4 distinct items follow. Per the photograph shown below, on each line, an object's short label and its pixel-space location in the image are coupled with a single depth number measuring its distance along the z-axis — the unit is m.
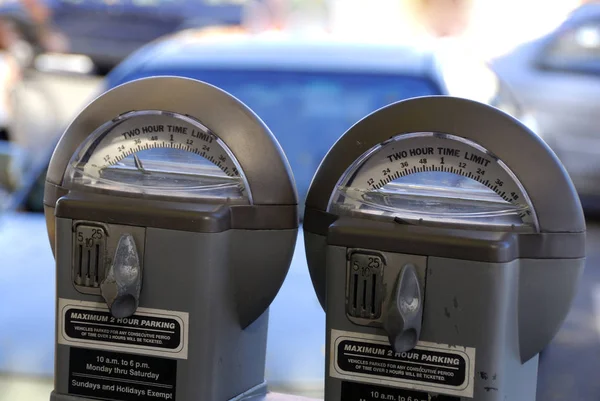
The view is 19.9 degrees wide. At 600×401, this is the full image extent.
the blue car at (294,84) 6.27
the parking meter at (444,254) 2.64
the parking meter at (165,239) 2.88
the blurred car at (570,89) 13.43
